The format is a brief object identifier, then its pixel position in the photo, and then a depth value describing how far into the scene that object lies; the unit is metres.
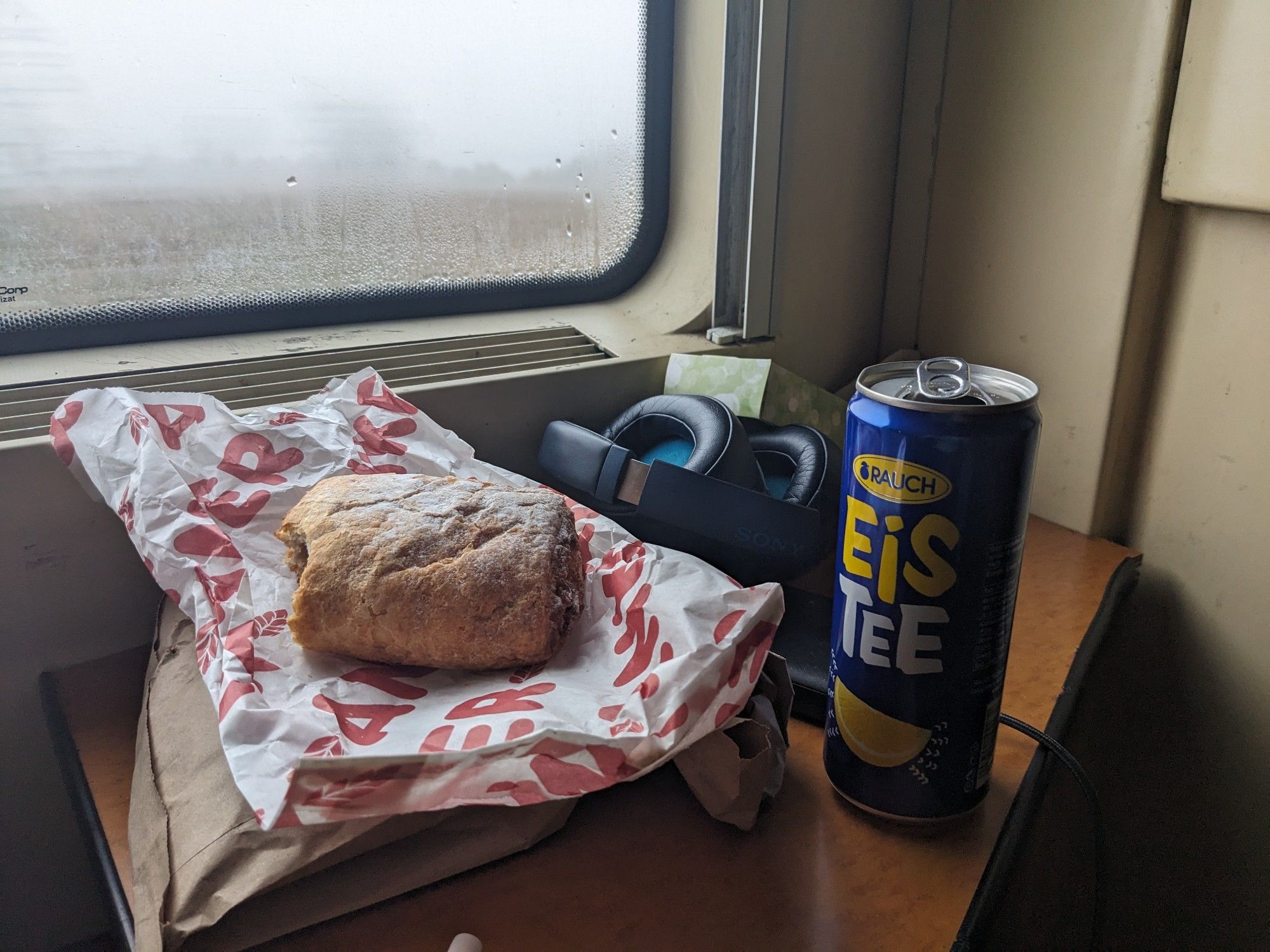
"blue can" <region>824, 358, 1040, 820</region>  0.48
